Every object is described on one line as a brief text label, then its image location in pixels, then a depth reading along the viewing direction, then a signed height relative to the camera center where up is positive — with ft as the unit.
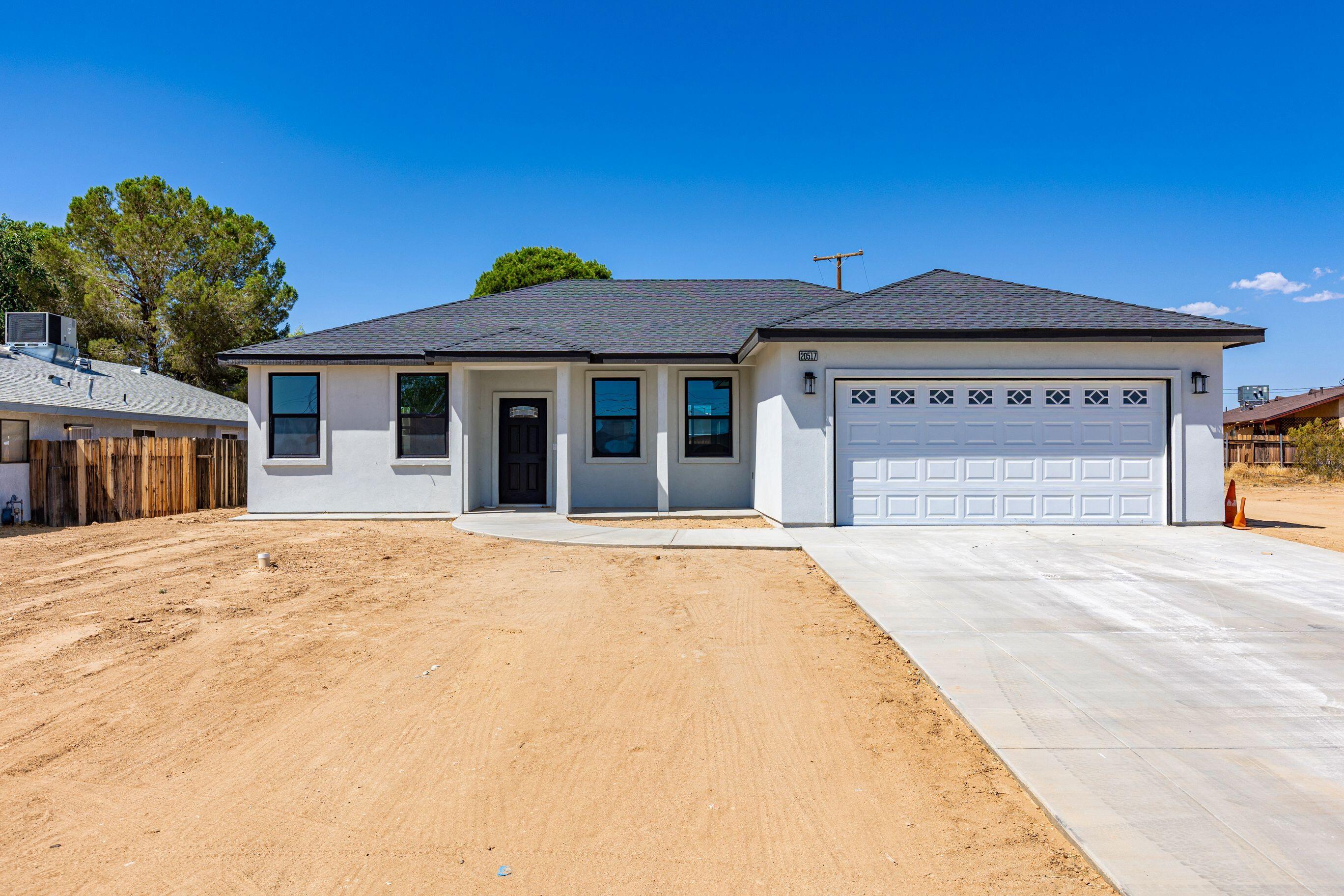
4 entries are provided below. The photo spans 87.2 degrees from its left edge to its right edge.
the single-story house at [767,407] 37.32 +2.25
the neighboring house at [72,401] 45.19 +3.71
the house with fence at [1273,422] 93.50 +3.76
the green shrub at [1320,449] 75.15 -0.64
